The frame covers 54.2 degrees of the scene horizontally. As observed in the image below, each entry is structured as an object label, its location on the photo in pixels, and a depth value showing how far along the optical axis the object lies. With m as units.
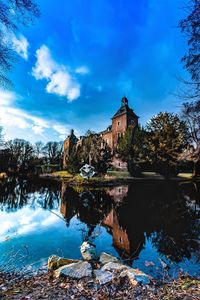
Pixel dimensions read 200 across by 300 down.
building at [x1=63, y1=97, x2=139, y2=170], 35.62
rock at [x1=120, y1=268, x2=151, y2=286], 3.43
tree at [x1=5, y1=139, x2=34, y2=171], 44.75
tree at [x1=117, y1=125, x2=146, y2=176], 30.47
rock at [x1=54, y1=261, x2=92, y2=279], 3.84
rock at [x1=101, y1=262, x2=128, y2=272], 4.08
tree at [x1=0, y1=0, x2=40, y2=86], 3.75
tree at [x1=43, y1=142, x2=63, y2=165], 60.70
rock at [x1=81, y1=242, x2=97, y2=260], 5.03
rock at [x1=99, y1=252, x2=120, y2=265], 4.84
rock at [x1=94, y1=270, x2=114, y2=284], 3.55
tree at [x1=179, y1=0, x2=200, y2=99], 4.24
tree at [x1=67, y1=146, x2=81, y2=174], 30.72
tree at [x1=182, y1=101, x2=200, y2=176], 5.47
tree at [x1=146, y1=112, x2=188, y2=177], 28.52
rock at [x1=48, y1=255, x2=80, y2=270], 4.42
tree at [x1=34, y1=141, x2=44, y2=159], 62.12
